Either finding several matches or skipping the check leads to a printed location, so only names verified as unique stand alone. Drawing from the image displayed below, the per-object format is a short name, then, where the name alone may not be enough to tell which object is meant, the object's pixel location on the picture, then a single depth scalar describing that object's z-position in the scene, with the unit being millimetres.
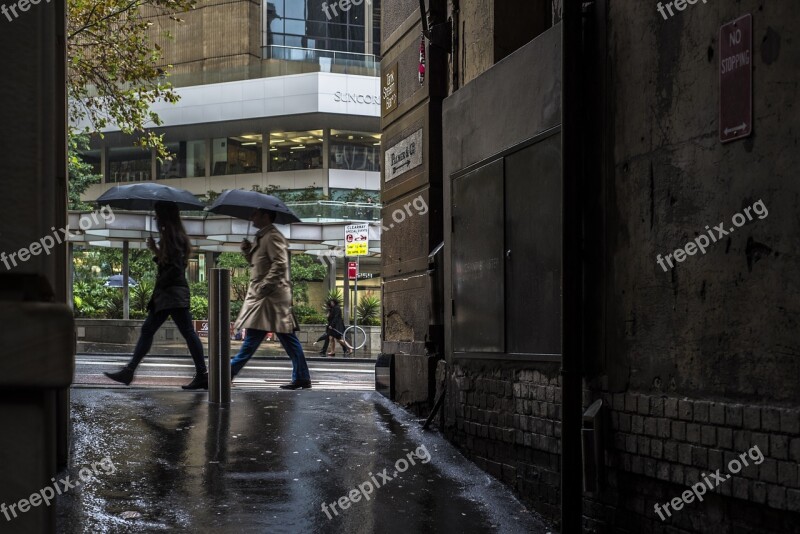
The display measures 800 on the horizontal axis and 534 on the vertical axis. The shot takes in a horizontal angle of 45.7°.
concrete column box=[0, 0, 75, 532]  1546
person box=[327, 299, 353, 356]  26359
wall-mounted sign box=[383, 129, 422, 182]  8602
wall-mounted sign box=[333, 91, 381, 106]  47344
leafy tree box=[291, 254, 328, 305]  41750
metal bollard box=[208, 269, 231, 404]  8648
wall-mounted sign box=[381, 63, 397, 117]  9461
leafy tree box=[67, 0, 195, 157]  18078
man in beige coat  9992
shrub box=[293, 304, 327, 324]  33156
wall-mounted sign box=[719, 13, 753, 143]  4008
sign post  26953
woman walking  9656
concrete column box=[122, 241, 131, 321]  28531
